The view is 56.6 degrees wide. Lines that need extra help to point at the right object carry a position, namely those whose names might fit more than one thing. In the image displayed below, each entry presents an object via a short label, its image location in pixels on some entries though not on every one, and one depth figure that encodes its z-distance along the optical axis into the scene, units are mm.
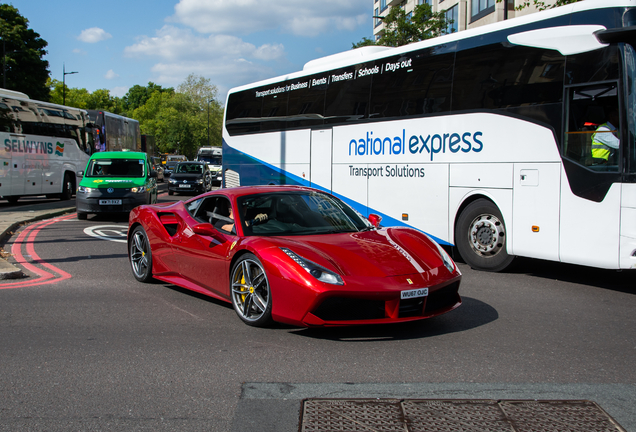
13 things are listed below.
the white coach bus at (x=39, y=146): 19891
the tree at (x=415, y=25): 26812
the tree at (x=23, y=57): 47531
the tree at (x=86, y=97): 89938
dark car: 30016
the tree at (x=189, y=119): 91062
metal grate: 3168
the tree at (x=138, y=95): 146125
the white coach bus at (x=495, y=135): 6844
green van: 15453
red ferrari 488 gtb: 4723
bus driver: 6832
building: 33250
